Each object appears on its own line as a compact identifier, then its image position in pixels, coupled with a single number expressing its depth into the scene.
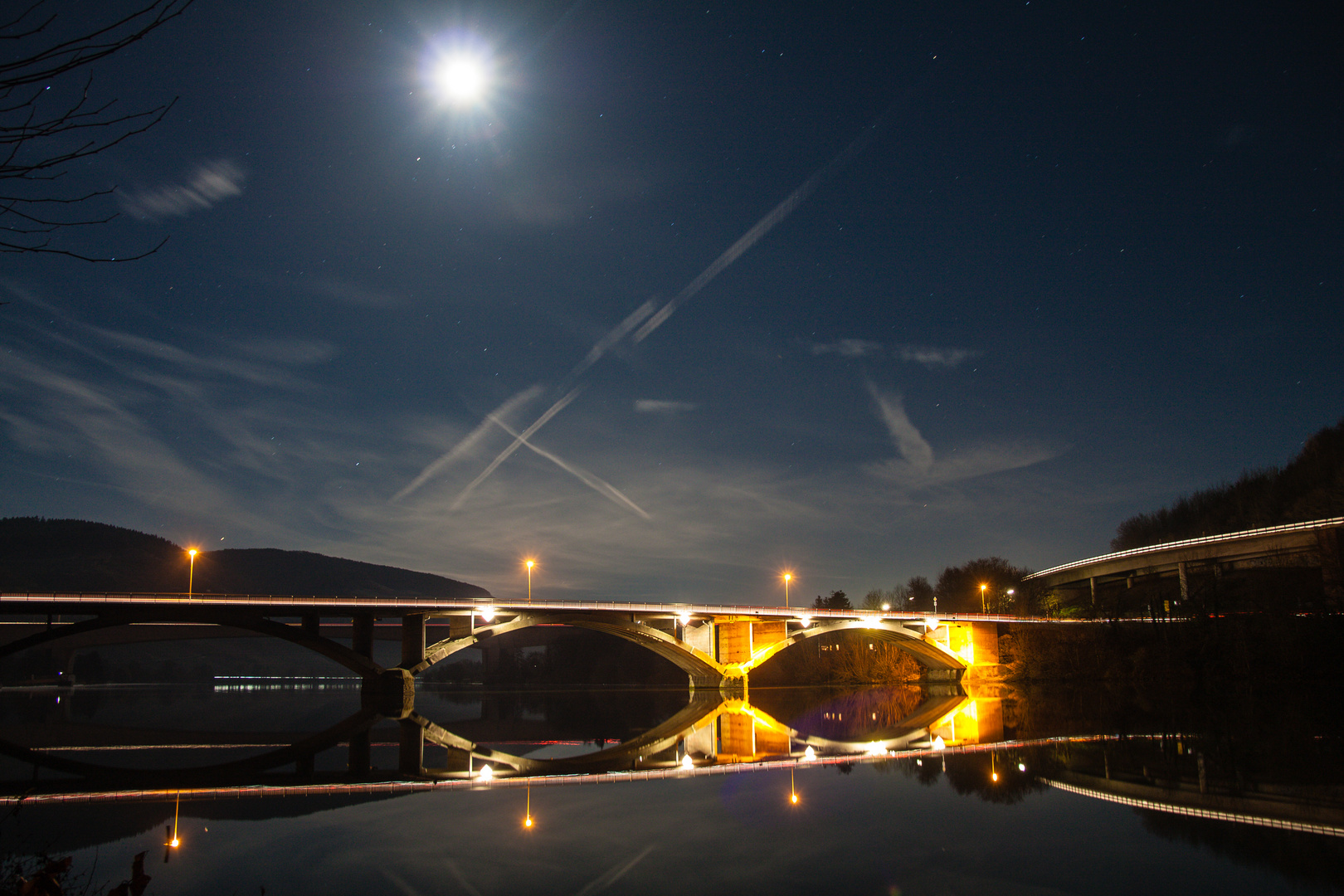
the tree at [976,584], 113.75
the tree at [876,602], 129.12
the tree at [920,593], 127.44
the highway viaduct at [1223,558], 56.66
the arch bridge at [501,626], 47.62
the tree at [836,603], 124.12
